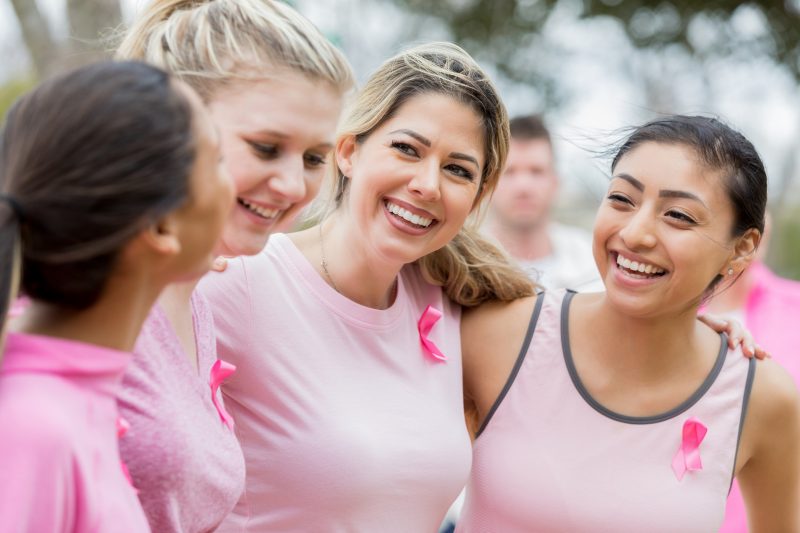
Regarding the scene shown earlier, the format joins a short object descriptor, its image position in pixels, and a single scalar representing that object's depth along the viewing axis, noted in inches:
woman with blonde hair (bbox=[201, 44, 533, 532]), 86.6
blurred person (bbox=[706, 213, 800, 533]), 159.8
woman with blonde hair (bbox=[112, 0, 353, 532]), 67.3
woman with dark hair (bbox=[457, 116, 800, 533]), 93.1
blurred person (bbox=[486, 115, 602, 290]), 198.2
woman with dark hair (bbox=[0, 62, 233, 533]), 48.9
